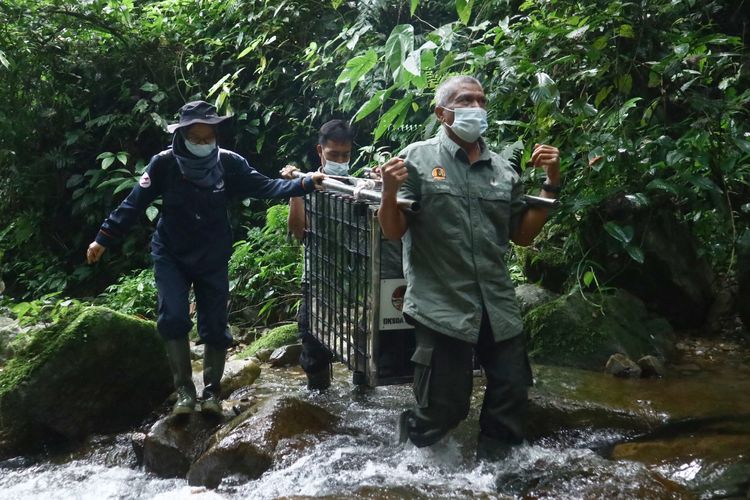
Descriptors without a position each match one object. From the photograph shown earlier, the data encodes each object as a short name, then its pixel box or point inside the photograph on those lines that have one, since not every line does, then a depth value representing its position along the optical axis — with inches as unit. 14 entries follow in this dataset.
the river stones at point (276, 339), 259.8
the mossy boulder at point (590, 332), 198.1
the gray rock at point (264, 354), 250.1
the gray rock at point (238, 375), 205.9
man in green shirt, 133.1
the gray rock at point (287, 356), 240.8
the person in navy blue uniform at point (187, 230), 170.2
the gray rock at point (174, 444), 159.5
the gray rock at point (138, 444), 164.4
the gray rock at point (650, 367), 189.8
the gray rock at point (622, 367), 189.0
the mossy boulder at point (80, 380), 178.4
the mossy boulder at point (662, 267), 210.7
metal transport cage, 145.8
